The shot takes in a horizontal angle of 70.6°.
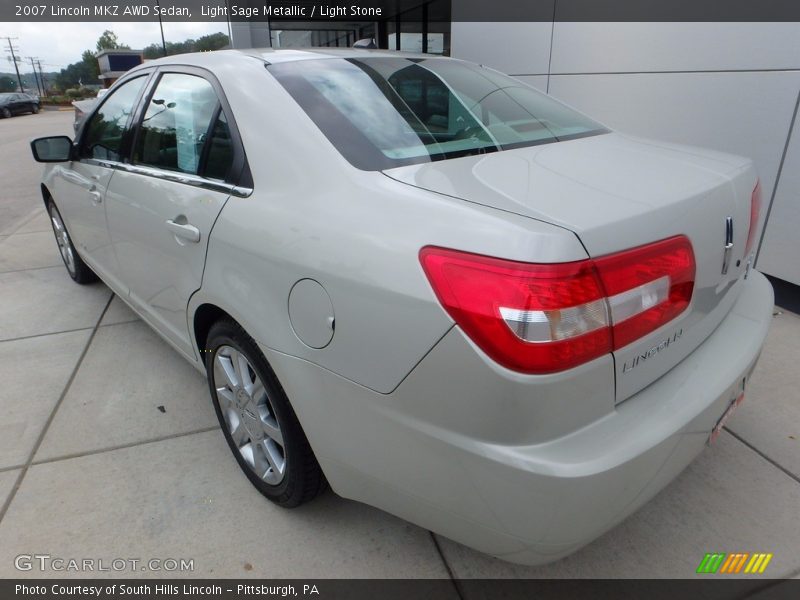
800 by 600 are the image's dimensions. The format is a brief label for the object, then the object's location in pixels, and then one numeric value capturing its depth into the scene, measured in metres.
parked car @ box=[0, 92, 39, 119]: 34.50
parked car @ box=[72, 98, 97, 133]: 11.82
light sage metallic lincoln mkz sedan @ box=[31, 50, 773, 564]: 1.27
